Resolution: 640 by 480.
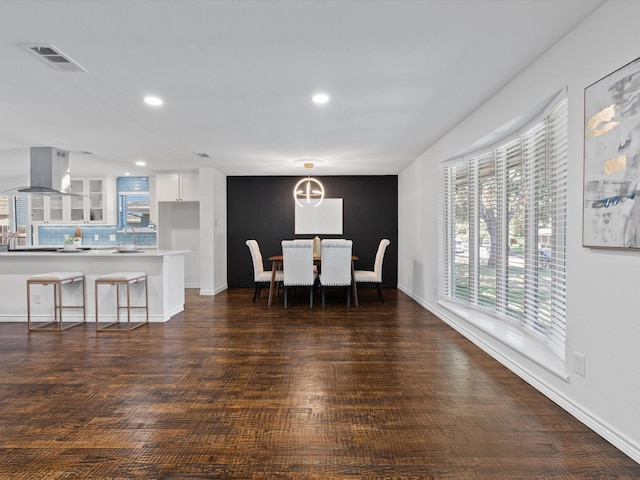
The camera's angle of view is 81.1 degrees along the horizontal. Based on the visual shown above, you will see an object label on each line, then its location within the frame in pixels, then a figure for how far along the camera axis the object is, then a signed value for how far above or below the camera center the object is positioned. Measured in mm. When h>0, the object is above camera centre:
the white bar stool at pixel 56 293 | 4262 -732
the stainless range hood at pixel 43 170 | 5180 +863
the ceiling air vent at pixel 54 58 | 2410 +1189
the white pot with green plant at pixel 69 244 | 4991 -162
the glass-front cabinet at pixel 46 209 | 7516 +467
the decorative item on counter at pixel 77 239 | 5145 -94
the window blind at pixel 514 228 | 2727 +43
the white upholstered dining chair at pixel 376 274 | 5918 -665
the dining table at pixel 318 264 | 5762 -684
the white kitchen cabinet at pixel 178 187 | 7195 +876
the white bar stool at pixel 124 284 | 4309 -644
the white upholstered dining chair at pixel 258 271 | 6014 -628
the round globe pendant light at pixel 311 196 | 7549 +752
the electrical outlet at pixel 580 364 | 2158 -768
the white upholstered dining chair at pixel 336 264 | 5453 -464
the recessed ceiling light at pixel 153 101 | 3318 +1193
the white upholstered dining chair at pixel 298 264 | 5383 -461
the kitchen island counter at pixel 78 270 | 4680 -516
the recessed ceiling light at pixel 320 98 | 3252 +1195
